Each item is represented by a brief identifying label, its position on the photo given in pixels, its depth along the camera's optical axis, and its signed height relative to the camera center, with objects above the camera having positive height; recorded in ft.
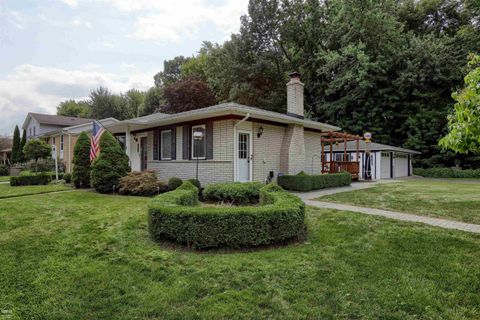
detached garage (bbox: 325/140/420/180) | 64.37 +0.19
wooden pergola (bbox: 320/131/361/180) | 50.31 -1.07
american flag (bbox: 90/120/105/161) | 32.60 +2.55
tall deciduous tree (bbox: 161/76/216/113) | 86.38 +19.54
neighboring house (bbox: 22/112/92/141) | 87.71 +12.38
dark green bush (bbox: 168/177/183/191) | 31.67 -2.41
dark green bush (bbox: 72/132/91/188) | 35.63 -0.50
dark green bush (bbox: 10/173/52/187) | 39.58 -2.36
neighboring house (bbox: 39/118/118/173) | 61.12 +5.41
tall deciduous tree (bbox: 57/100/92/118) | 128.57 +24.09
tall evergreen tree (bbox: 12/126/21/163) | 82.43 +5.58
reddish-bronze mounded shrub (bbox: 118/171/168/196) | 29.68 -2.42
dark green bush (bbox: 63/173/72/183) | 42.10 -2.30
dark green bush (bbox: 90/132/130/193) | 31.42 -0.57
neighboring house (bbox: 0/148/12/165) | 102.33 +2.86
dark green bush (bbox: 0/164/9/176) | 69.95 -1.77
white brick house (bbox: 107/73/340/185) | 31.71 +2.25
